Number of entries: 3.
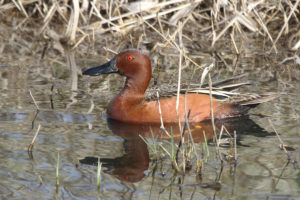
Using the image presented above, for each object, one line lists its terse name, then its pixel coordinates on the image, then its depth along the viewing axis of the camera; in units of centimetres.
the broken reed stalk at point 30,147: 994
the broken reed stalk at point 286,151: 978
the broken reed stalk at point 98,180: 802
